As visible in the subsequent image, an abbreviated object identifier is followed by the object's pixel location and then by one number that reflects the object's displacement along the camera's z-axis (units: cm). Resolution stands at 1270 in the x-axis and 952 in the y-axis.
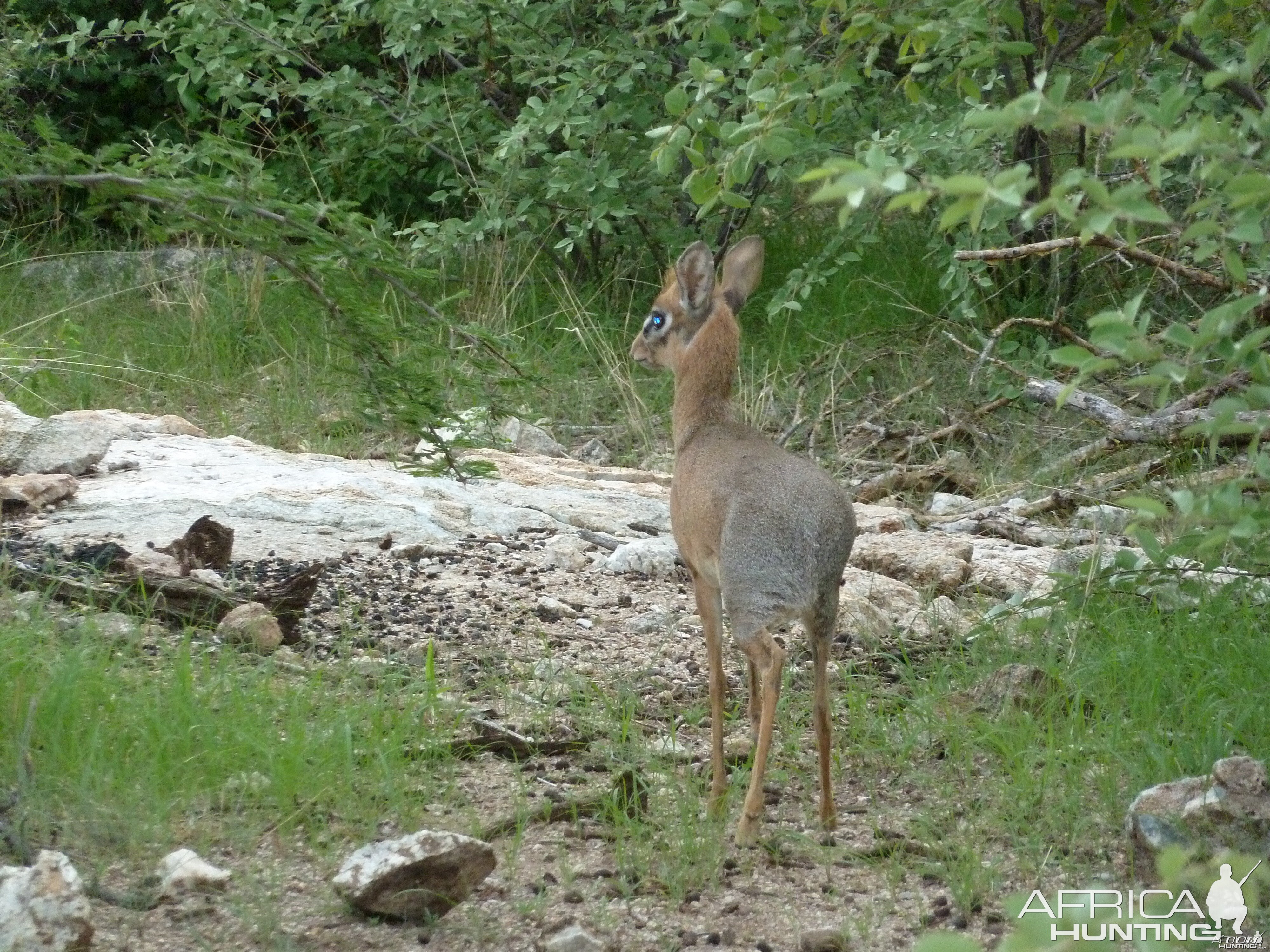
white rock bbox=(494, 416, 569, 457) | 1519
